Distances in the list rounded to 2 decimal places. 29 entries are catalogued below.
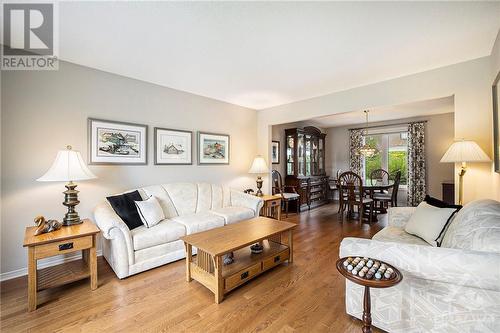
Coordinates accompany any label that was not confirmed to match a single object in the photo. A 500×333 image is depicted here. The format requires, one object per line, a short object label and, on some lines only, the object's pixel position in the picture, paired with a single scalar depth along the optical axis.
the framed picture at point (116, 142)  2.85
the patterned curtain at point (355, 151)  6.68
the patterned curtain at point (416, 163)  5.64
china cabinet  5.73
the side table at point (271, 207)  4.19
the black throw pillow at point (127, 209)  2.65
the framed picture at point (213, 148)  4.01
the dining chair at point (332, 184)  7.12
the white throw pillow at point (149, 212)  2.71
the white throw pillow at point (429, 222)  1.98
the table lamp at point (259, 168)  4.41
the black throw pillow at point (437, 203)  2.18
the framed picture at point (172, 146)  3.45
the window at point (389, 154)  6.14
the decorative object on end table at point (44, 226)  2.06
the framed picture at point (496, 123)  2.17
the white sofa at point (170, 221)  2.33
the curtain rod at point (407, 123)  5.63
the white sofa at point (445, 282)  1.24
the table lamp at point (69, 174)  2.20
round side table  1.26
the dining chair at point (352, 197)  4.43
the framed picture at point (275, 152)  5.62
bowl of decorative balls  1.28
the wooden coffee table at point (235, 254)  1.98
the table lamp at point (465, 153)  2.34
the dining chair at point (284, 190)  5.09
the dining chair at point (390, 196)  4.71
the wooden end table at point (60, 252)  1.86
